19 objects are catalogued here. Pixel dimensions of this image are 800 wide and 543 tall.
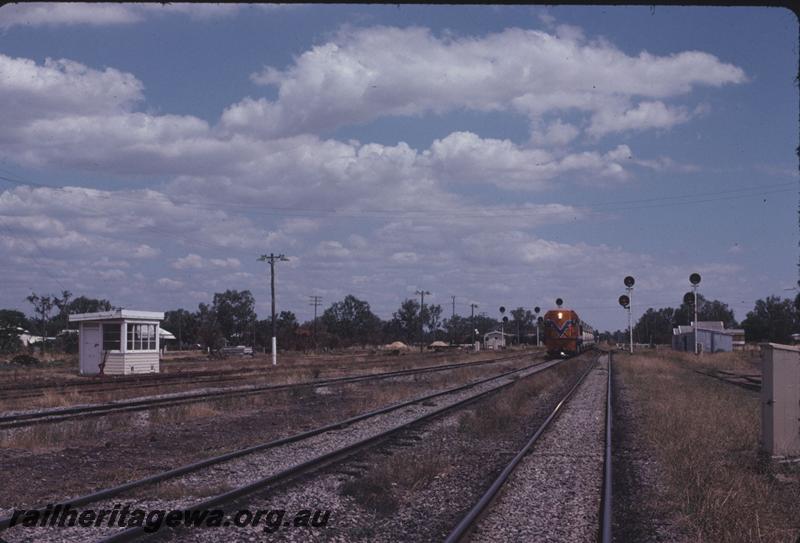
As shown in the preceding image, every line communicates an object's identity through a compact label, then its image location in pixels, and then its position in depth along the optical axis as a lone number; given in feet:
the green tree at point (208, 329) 308.81
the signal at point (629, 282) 218.57
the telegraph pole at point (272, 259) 204.25
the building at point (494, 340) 371.80
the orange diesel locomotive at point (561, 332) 182.09
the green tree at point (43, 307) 424.46
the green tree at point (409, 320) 490.49
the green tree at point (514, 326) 604.90
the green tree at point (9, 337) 256.93
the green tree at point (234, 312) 429.38
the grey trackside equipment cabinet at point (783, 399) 36.58
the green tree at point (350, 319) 498.69
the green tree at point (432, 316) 524.52
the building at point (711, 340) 245.24
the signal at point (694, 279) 158.92
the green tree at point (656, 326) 514.68
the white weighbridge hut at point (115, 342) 120.47
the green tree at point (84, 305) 460.55
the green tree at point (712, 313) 512.22
